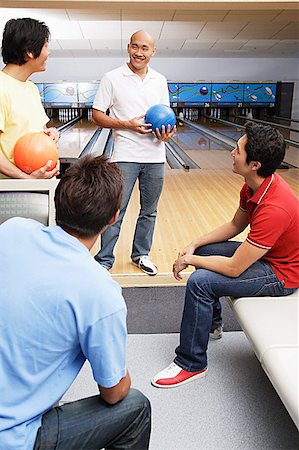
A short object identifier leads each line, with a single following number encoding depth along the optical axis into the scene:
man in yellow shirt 1.87
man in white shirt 2.66
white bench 1.41
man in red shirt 1.83
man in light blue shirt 1.00
